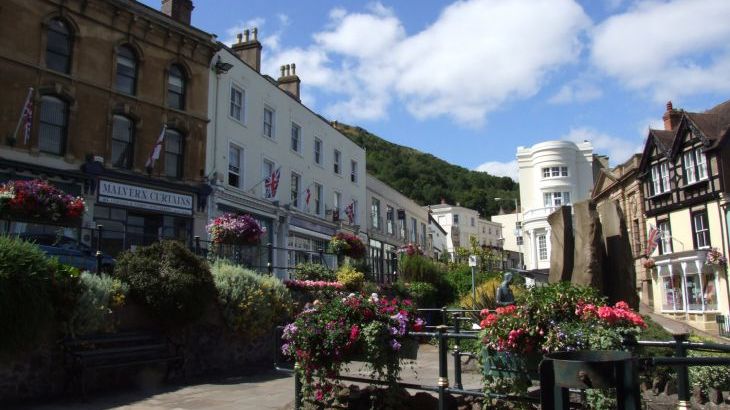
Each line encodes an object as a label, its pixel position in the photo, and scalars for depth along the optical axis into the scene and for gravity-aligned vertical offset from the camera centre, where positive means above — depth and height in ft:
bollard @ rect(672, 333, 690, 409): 12.55 -1.80
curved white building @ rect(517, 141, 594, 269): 174.81 +34.54
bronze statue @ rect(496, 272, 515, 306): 38.39 +0.64
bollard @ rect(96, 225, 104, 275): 34.91 +2.61
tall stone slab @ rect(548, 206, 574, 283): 29.05 +2.82
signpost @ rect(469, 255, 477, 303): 61.48 +1.49
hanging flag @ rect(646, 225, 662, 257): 110.22 +11.70
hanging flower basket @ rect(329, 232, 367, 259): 66.39 +6.60
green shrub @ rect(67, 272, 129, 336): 30.37 +0.17
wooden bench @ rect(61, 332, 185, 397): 29.76 -2.42
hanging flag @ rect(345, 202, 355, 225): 113.60 +17.55
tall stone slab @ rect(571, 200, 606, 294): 26.71 +2.40
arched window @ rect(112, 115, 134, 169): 67.21 +18.59
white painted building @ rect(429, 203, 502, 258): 280.43 +39.94
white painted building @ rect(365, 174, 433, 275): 129.39 +20.56
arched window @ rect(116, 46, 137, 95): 68.69 +27.16
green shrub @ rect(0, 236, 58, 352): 25.98 +0.56
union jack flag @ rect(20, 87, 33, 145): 58.13 +18.31
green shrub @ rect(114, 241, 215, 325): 34.58 +1.53
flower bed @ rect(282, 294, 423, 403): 21.03 -1.12
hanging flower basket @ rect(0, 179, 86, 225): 33.76 +6.00
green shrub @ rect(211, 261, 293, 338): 39.88 +0.42
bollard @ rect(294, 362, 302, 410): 23.21 -3.33
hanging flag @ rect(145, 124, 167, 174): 68.69 +17.18
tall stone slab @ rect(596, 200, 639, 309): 27.14 +1.91
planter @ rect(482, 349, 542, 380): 18.44 -1.89
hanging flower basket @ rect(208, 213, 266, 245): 48.98 +6.21
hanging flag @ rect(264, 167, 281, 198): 85.61 +17.31
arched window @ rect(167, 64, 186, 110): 73.97 +27.03
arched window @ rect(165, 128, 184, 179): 72.59 +18.46
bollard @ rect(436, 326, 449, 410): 19.48 -2.19
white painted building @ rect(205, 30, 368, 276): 78.38 +22.51
